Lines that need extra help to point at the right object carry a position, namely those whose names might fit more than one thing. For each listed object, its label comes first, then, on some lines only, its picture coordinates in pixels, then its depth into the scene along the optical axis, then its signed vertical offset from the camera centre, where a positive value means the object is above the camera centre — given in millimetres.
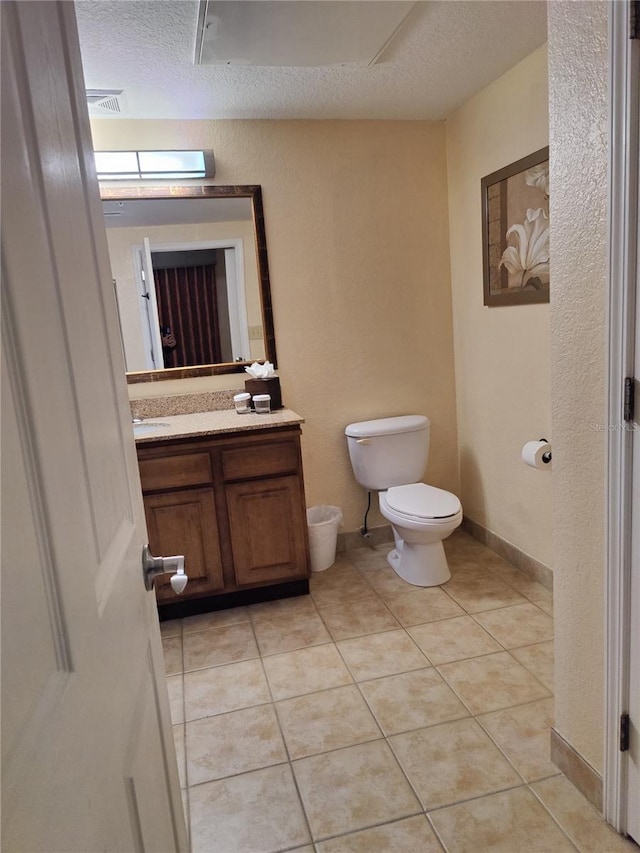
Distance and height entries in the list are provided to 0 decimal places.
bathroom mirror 2834 +293
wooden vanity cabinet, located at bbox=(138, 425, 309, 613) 2529 -788
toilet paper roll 2311 -584
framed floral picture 2424 +351
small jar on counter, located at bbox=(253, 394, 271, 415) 2867 -366
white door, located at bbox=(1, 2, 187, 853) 446 -156
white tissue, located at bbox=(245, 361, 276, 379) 2939 -203
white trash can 3027 -1136
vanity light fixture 2711 +826
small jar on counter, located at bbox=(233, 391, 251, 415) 2916 -359
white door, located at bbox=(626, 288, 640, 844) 1272 -872
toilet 2684 -881
